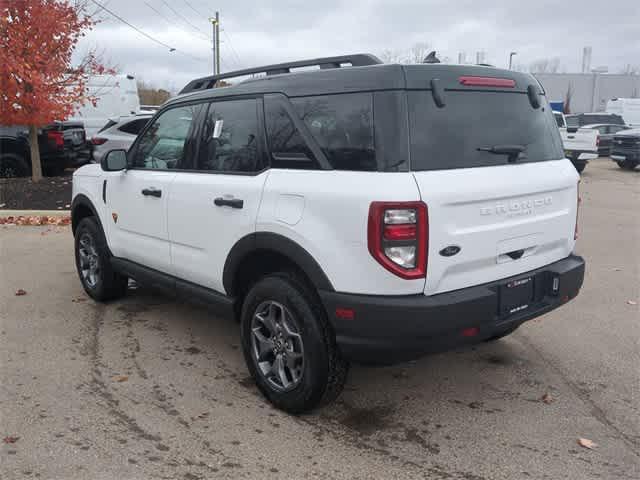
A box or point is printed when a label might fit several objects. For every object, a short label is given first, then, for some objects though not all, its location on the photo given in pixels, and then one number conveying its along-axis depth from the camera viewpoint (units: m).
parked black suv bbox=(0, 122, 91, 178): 12.83
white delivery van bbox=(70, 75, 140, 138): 16.70
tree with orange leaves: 10.82
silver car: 11.88
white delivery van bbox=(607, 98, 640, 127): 32.31
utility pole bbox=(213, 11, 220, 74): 33.81
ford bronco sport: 2.91
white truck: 18.14
